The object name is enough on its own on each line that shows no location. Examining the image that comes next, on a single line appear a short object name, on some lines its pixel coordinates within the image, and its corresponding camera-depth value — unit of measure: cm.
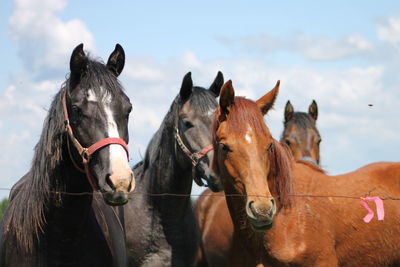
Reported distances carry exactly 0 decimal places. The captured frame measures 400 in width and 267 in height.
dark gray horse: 1131
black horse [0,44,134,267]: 806
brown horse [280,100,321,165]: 1898
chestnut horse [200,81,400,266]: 908
